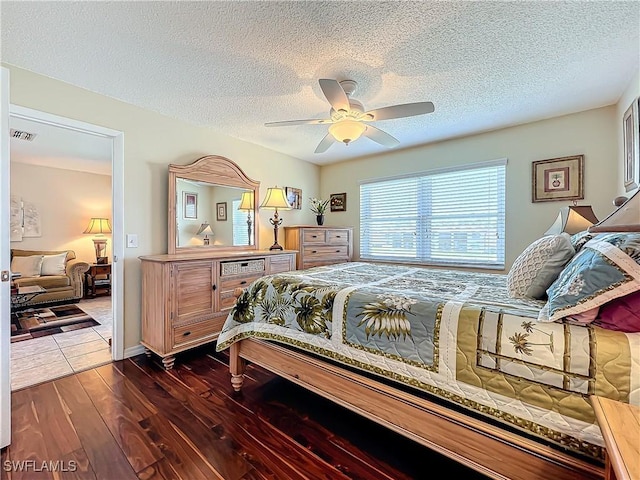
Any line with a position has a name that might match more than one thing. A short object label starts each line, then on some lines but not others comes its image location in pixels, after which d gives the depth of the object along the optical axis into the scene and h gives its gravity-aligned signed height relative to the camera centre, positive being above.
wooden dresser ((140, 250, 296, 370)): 2.39 -0.53
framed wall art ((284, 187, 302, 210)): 4.32 +0.67
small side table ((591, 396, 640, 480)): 0.64 -0.50
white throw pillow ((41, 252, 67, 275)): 4.44 -0.41
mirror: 2.94 +0.38
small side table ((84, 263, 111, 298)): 4.94 -0.73
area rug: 3.21 -1.05
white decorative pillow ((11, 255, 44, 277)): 4.29 -0.41
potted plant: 4.55 +0.53
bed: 0.99 -0.51
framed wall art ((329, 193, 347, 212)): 4.68 +0.64
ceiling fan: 1.84 +0.91
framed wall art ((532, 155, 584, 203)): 2.83 +0.63
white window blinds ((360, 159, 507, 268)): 3.35 +0.30
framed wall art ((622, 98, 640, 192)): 2.08 +0.74
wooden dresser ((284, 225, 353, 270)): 4.00 -0.07
